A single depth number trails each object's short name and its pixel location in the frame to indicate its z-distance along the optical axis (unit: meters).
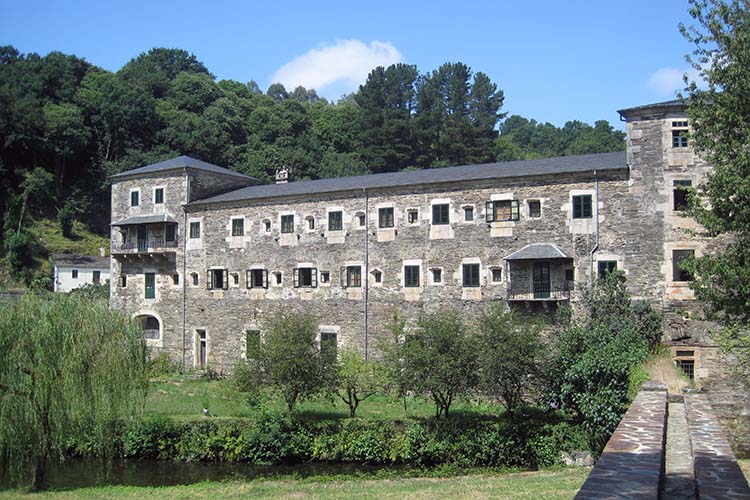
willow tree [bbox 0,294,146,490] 18.98
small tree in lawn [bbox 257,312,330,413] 24.69
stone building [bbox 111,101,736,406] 25.83
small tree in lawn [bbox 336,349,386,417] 25.66
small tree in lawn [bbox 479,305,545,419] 22.62
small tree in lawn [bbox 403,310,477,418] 23.09
